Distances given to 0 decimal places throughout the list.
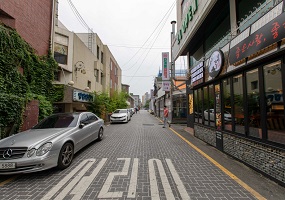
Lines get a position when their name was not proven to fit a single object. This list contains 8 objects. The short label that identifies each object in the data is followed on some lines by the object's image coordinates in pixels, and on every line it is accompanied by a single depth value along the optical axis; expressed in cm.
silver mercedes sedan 356
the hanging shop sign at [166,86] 1567
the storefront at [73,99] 985
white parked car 1616
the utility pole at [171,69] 1537
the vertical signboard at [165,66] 1608
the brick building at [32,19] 715
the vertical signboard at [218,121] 595
